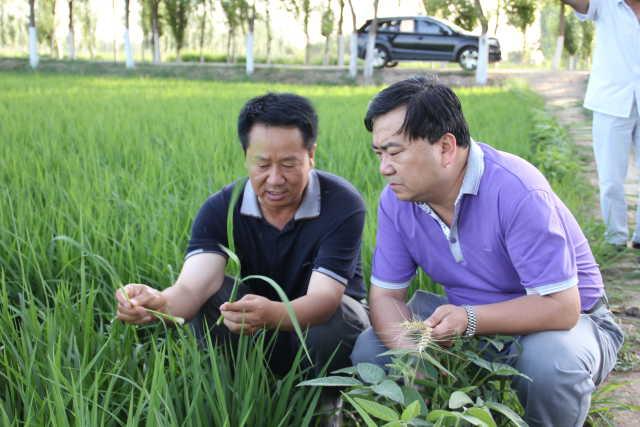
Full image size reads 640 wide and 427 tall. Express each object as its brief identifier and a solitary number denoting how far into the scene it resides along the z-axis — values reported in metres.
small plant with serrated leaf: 1.13
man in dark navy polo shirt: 1.73
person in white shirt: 3.09
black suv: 15.66
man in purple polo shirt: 1.46
